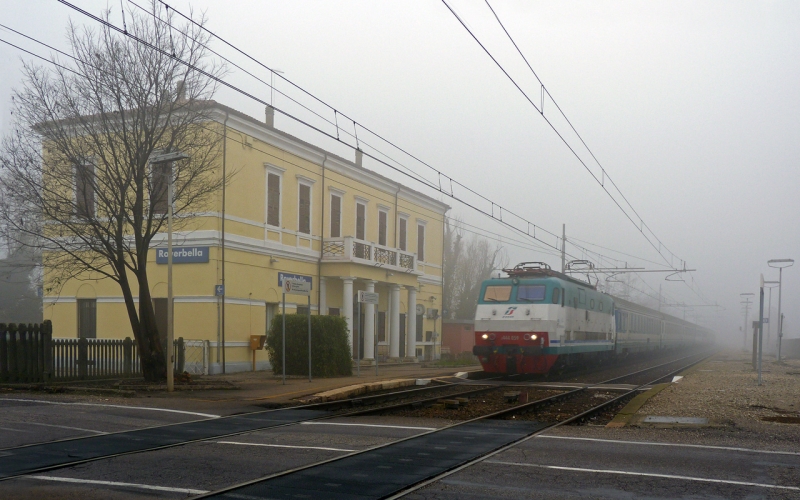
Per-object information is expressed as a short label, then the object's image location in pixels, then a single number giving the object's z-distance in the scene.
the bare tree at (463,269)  59.47
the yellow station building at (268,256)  26.77
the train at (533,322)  23.73
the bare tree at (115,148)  18.80
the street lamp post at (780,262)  38.22
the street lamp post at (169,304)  17.16
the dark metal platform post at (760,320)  21.32
